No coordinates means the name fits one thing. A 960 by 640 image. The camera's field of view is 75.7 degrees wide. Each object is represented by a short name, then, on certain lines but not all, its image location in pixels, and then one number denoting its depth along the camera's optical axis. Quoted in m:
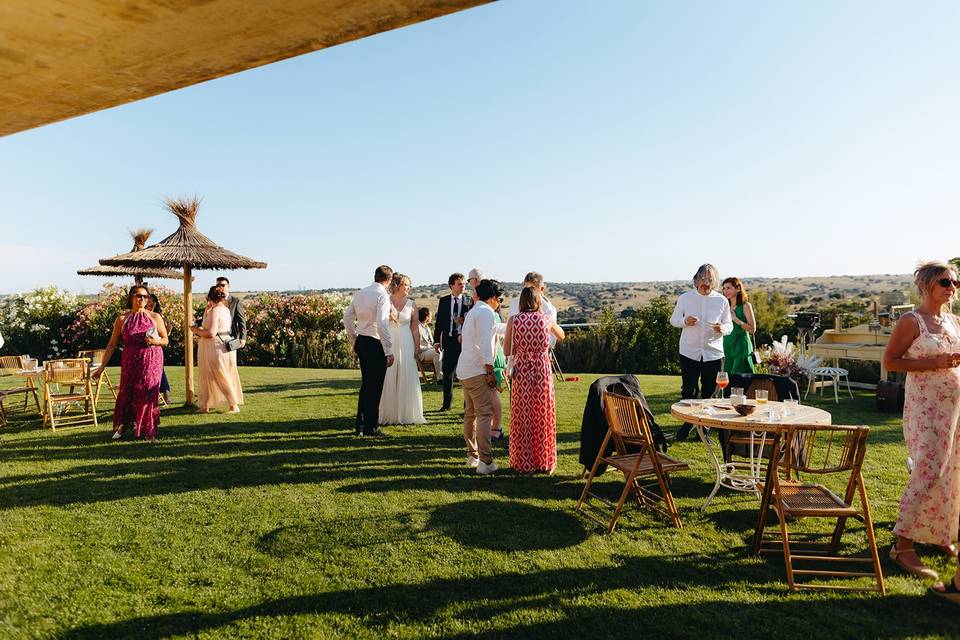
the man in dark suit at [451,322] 9.37
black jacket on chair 5.91
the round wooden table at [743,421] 4.61
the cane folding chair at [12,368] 9.33
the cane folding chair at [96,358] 10.75
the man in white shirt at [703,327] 7.50
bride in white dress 8.79
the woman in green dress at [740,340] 8.11
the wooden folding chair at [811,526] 3.88
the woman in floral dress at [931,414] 3.99
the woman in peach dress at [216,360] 9.71
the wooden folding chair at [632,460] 4.76
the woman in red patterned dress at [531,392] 6.19
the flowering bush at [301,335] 19.06
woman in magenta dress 8.02
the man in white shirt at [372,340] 7.84
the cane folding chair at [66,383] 8.86
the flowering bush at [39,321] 19.92
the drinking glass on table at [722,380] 5.65
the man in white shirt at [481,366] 6.22
